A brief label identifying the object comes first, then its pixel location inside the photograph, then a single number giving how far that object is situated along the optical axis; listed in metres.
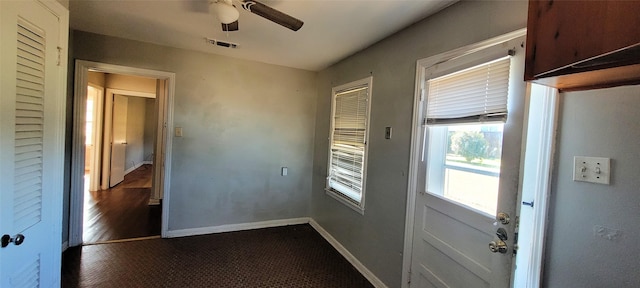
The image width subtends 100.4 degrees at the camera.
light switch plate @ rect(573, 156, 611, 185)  1.06
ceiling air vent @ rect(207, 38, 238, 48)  2.64
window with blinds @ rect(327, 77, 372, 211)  2.71
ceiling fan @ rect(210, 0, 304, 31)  1.43
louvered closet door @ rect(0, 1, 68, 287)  1.13
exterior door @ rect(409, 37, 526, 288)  1.31
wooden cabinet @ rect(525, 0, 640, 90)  0.41
